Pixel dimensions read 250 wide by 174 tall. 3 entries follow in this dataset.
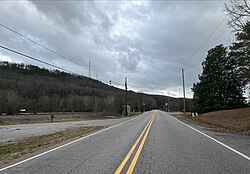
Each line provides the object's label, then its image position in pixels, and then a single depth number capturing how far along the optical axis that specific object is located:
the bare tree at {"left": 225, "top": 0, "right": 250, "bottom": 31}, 13.27
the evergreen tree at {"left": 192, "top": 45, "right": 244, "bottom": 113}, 30.69
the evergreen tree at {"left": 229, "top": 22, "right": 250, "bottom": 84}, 18.57
